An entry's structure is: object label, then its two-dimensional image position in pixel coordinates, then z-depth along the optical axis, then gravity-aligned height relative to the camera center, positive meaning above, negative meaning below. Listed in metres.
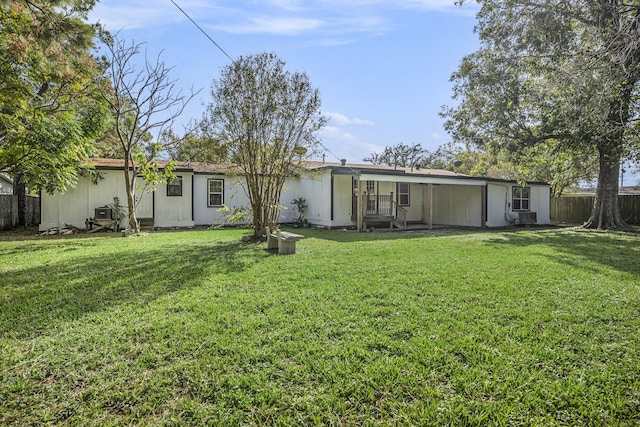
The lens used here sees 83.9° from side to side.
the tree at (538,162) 15.24 +2.09
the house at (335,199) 13.06 +0.24
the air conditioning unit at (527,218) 17.22 -0.56
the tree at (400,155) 38.75 +5.54
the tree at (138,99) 12.02 +3.76
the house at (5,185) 20.93 +1.05
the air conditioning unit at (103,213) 12.93 -0.38
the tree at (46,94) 5.27 +2.23
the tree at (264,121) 9.14 +2.21
